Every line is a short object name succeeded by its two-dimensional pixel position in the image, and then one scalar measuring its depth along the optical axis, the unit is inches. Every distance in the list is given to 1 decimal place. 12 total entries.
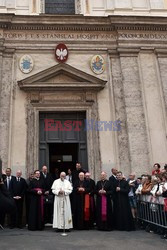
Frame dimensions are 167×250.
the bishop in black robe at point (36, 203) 341.7
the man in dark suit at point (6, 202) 208.1
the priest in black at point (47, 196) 371.9
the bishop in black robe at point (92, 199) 349.4
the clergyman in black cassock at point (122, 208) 334.0
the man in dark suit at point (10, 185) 361.1
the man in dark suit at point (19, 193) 365.1
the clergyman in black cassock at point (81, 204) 341.1
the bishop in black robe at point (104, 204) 333.1
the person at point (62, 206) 323.3
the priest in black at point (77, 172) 412.2
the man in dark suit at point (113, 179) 362.1
